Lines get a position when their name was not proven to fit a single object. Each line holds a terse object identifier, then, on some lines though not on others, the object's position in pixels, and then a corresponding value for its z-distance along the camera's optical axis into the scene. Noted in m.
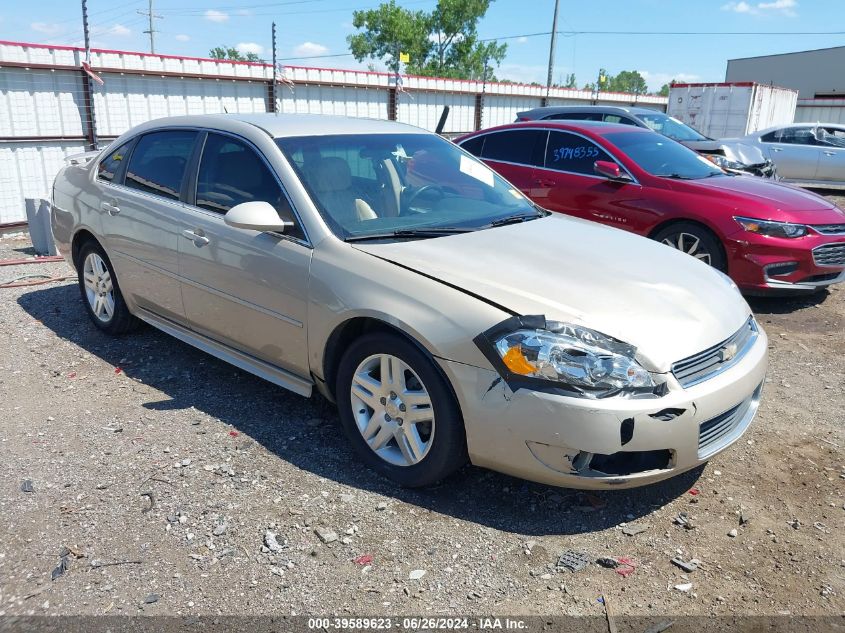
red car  6.18
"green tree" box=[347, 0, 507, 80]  67.62
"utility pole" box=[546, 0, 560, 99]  35.51
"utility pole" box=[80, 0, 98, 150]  9.90
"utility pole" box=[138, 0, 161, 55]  61.53
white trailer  19.91
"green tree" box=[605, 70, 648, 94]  119.23
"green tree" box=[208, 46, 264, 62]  87.69
